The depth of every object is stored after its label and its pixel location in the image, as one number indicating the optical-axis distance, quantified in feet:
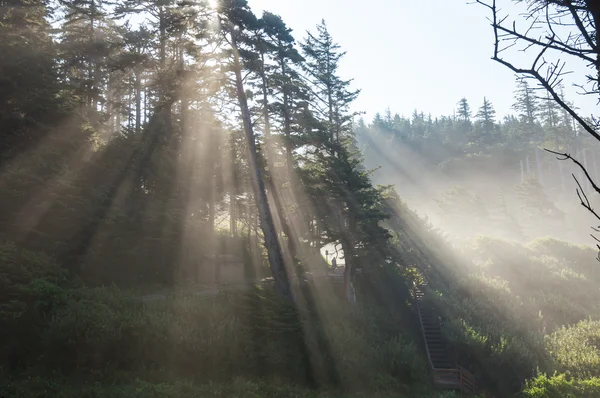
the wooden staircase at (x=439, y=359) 64.28
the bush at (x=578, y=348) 64.85
